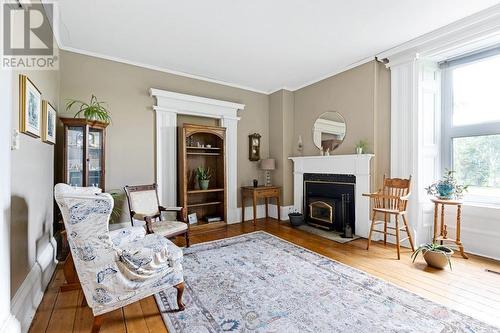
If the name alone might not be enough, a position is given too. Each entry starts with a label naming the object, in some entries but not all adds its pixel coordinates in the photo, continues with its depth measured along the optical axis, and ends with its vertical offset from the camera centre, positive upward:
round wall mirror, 4.09 +0.65
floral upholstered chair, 1.51 -0.65
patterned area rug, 1.71 -1.13
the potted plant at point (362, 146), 3.67 +0.31
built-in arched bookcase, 3.96 -0.07
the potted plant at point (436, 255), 2.56 -0.96
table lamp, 4.73 +0.04
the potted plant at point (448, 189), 2.97 -0.28
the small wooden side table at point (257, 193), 4.47 -0.52
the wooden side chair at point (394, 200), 2.97 -0.47
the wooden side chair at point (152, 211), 2.90 -0.61
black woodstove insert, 3.90 -0.60
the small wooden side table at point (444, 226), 2.88 -0.76
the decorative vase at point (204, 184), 4.19 -0.32
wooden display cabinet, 2.95 +0.18
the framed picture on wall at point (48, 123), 2.36 +0.46
